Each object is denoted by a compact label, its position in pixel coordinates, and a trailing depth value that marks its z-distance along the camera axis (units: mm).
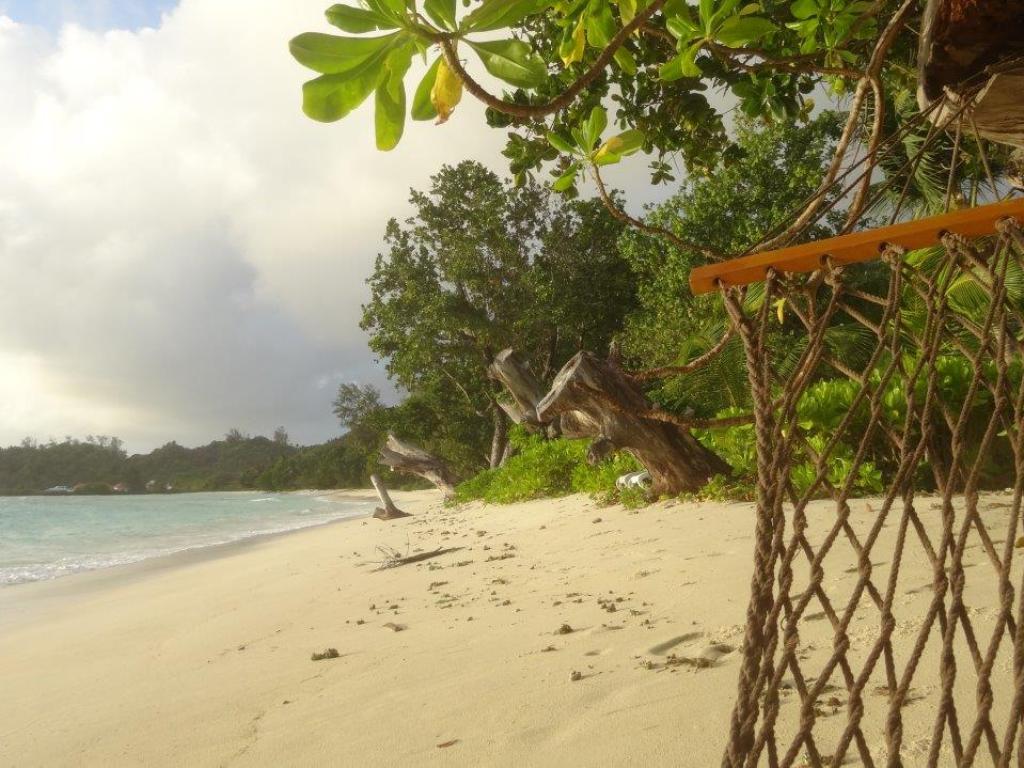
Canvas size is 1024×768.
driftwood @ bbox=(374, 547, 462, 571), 6270
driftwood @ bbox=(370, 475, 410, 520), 13906
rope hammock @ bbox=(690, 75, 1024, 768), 943
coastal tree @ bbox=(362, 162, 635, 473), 18594
